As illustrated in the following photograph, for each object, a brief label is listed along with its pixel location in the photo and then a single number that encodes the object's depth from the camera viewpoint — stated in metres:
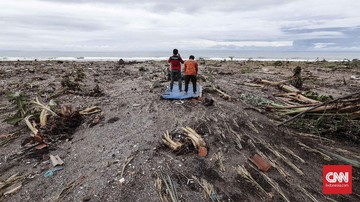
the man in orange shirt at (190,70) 8.54
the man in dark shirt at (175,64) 8.88
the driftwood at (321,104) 5.18
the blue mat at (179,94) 8.22
